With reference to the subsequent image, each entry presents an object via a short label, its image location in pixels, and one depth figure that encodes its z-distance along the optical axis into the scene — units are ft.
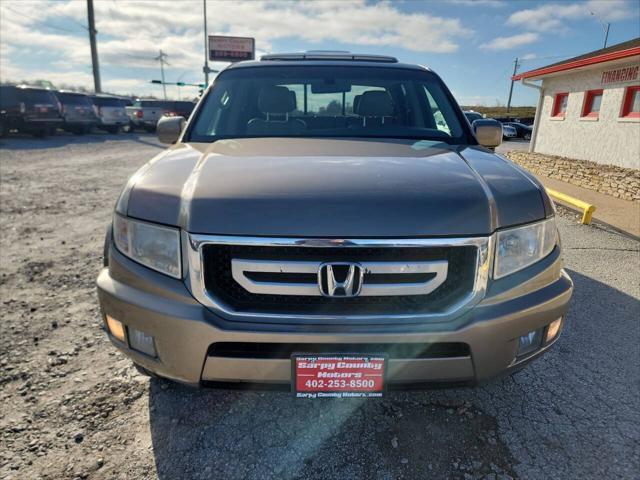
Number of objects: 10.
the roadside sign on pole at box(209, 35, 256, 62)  153.28
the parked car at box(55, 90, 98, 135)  58.95
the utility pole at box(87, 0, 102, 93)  92.32
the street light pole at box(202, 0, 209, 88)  122.83
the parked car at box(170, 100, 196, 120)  83.50
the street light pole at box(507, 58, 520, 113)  177.64
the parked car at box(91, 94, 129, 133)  68.08
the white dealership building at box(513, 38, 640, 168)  31.91
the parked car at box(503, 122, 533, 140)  97.96
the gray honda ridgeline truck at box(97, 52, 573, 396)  5.43
